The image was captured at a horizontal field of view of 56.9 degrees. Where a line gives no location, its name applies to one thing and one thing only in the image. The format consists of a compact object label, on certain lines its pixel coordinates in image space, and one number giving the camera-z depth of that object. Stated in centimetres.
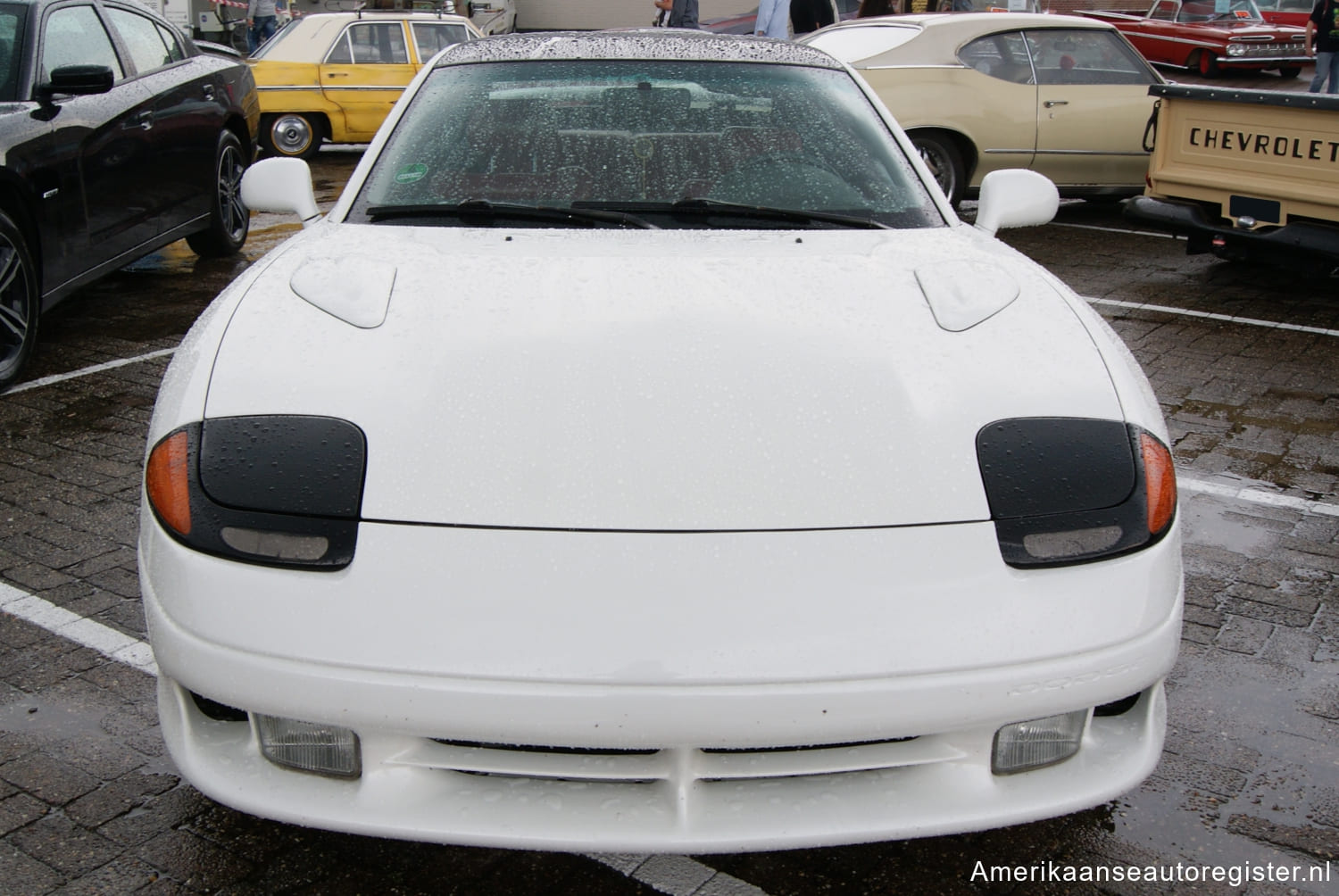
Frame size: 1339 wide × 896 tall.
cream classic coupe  879
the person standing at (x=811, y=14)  1447
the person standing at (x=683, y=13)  1549
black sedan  512
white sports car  187
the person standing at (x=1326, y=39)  1314
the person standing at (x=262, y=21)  1956
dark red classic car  2033
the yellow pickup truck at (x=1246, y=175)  645
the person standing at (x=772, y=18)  1338
